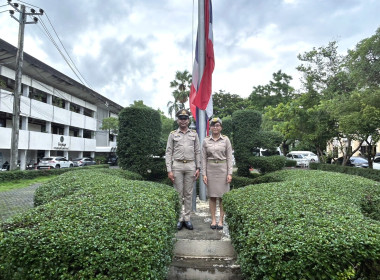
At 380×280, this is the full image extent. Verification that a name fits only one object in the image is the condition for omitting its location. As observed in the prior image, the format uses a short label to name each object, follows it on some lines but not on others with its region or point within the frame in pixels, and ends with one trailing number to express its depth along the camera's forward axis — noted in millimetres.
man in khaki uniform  4094
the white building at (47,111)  17031
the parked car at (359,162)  17092
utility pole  12898
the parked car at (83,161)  24359
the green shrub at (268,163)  7953
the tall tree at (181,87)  29188
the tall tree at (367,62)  10219
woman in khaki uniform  4082
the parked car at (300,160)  24847
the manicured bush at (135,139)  7250
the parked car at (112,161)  30000
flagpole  5996
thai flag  5887
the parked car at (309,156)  25997
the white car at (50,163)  20234
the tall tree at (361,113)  9078
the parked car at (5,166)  17588
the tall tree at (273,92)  28875
